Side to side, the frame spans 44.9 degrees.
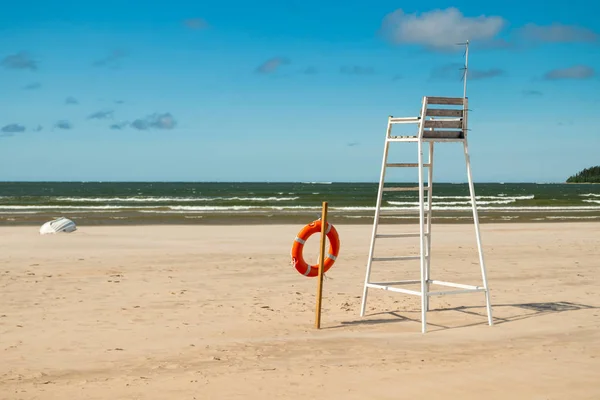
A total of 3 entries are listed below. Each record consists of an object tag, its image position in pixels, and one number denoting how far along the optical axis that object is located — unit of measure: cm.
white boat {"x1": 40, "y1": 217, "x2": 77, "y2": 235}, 1979
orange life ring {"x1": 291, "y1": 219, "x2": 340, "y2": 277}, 826
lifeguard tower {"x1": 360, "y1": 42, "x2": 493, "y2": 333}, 746
